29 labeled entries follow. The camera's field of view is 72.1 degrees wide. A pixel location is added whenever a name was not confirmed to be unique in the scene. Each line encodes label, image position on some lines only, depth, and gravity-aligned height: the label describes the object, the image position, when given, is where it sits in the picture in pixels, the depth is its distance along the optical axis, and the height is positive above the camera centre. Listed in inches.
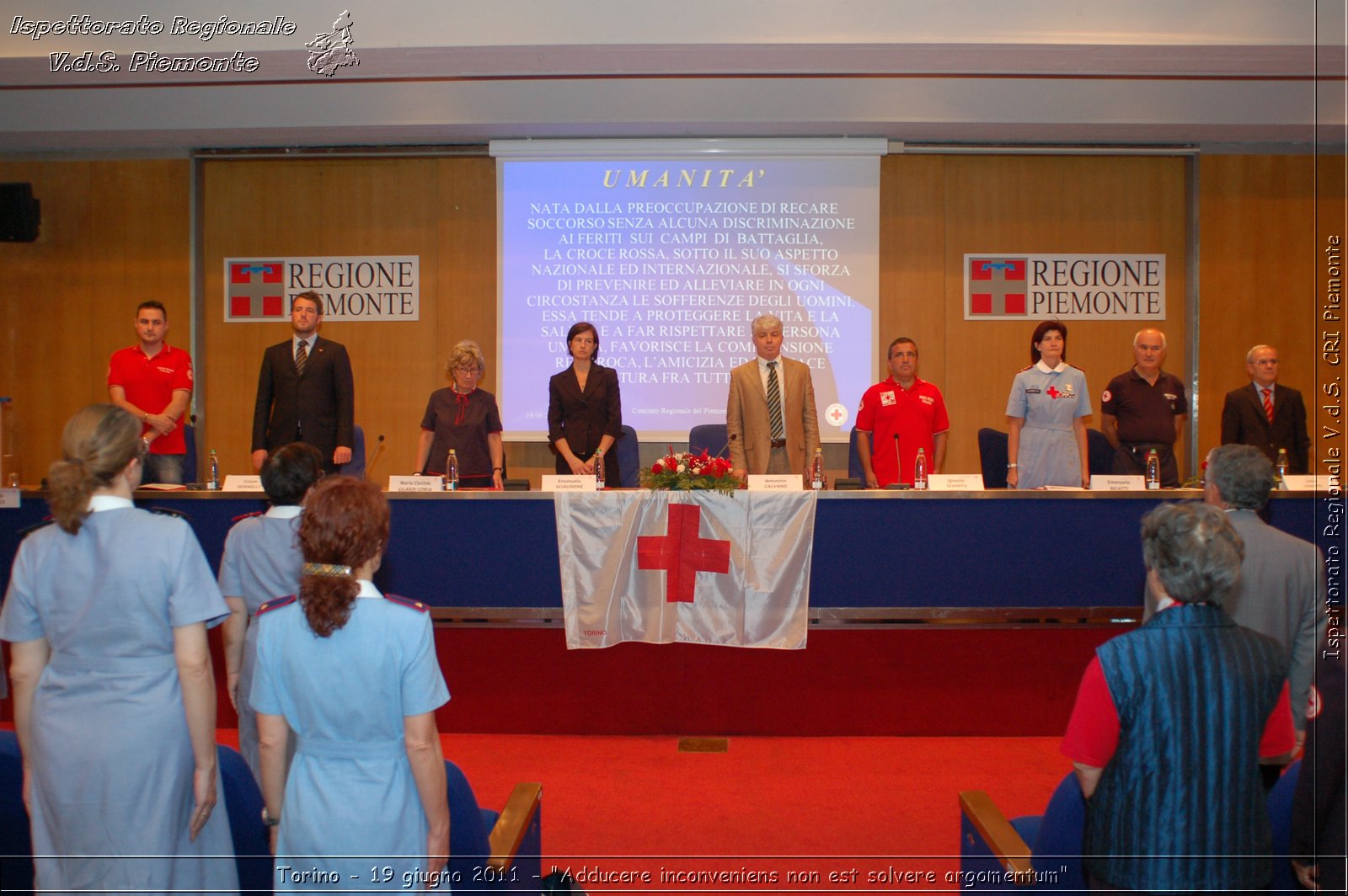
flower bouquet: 145.7 -5.0
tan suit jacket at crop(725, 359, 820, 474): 182.7 +5.3
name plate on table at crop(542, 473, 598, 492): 150.3 -6.5
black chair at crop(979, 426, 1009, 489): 210.8 -3.0
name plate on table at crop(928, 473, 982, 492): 149.5 -6.5
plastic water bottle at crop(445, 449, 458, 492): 159.6 -5.2
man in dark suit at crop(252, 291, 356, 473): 176.4 +9.3
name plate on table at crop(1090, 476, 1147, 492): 151.0 -6.6
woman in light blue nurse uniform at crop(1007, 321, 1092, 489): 185.0 +5.1
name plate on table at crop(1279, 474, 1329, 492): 150.1 -6.5
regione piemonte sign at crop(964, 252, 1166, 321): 254.4 +43.4
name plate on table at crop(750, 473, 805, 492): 150.9 -6.4
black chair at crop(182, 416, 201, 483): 190.5 -2.5
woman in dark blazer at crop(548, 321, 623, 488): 188.5 +7.0
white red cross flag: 143.1 -19.6
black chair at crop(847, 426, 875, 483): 194.2 -4.7
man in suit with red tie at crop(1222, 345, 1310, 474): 198.7 +5.1
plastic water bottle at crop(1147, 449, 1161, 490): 155.2 -4.8
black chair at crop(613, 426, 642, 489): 201.6 -3.2
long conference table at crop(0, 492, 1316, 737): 145.8 -27.7
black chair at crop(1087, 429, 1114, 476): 208.7 -1.8
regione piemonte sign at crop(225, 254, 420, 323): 257.9 +44.1
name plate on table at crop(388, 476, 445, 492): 150.9 -6.5
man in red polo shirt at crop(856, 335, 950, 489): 189.2 +4.9
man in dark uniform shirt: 199.3 +7.5
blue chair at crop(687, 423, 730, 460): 207.9 +1.1
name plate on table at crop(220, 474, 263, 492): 152.7 -6.6
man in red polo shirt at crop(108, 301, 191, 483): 179.9 +12.6
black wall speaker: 253.9 +63.4
